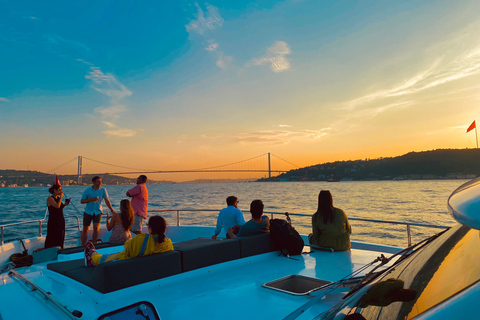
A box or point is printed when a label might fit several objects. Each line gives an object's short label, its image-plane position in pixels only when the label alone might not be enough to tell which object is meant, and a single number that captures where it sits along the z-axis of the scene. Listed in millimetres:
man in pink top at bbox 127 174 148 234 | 5360
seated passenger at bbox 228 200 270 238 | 3951
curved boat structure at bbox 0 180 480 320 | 724
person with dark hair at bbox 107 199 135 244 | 4133
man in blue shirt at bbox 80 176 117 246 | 5230
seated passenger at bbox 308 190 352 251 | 3900
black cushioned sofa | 2542
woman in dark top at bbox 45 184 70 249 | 4773
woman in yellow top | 2766
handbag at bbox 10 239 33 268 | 4023
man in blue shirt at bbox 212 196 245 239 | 4598
